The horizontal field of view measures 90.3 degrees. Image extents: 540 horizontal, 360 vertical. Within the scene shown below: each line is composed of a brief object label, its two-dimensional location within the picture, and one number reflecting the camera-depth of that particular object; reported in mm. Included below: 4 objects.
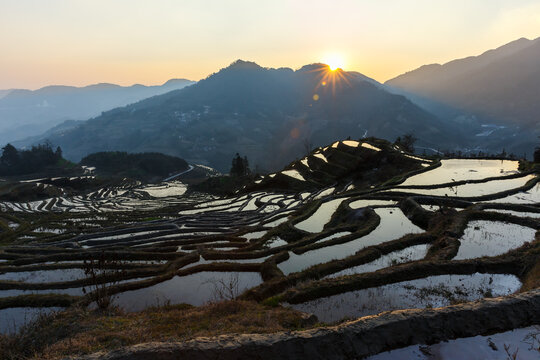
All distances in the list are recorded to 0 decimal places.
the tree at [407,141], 107756
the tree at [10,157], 155625
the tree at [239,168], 127338
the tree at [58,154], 171088
